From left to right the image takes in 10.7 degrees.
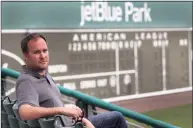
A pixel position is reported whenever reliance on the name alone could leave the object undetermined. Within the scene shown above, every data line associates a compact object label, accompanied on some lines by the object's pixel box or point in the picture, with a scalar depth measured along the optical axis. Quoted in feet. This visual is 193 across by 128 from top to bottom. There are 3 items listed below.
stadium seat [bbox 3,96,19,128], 24.36
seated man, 21.98
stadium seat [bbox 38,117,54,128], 22.01
